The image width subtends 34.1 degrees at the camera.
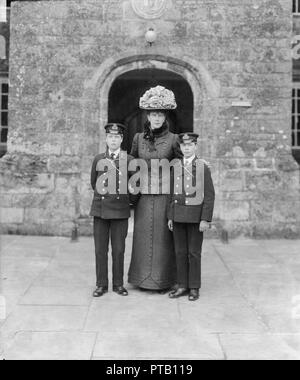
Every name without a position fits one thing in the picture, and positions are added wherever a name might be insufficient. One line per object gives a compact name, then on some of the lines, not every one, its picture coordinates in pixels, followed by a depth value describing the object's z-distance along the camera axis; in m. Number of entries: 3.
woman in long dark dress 5.01
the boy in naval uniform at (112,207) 4.97
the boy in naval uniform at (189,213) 4.83
